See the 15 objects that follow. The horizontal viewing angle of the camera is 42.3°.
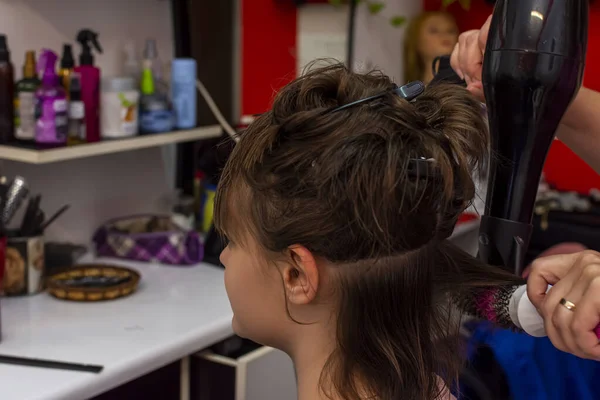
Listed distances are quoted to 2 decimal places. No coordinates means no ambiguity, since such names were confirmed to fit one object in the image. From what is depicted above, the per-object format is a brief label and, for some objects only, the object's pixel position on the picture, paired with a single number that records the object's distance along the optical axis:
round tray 1.69
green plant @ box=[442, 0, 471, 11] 2.87
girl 0.86
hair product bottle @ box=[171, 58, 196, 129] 1.99
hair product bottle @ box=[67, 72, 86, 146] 1.73
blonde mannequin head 2.86
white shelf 1.64
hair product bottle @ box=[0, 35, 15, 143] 1.67
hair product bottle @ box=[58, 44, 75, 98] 1.75
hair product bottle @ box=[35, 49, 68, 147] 1.67
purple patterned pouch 1.99
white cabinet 1.63
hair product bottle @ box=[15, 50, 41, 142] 1.69
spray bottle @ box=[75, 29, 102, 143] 1.75
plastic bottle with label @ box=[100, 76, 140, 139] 1.81
